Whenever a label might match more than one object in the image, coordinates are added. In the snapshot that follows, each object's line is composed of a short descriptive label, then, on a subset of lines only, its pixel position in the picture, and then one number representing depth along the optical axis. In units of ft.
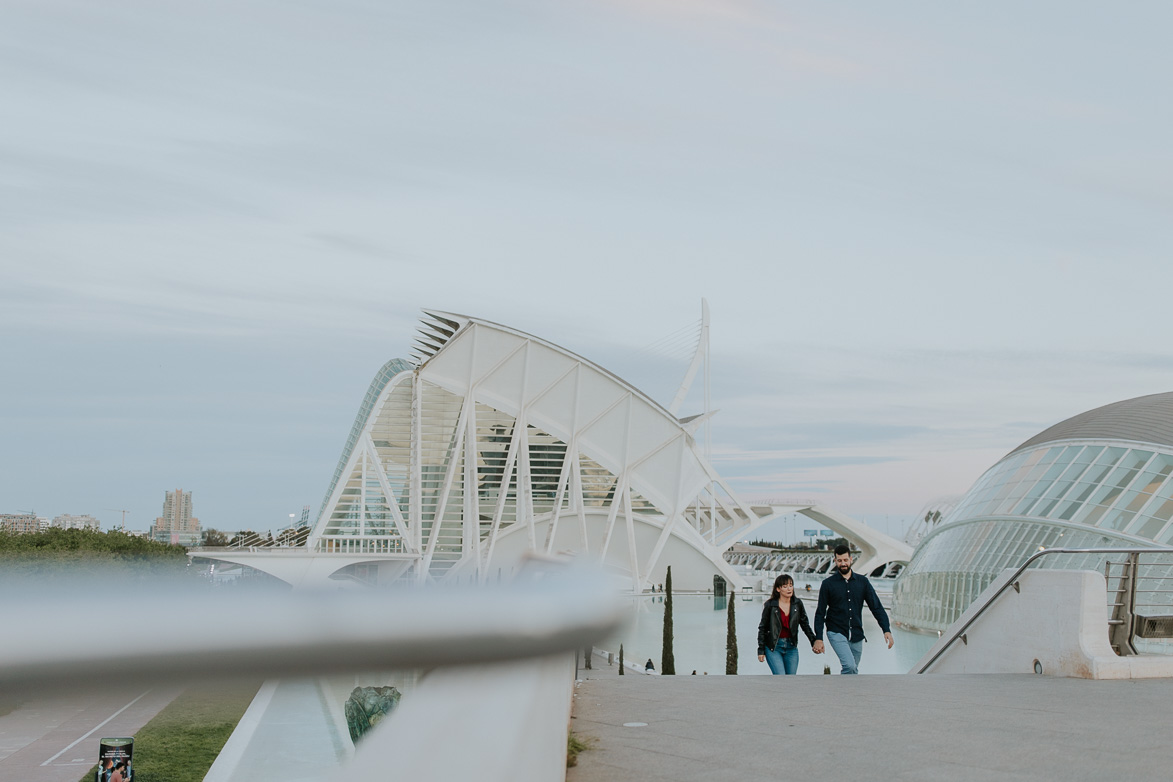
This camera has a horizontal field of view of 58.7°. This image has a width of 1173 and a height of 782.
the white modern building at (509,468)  187.32
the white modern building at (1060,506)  77.61
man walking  37.01
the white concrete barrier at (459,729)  3.75
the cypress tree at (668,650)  96.48
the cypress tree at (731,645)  89.97
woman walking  36.47
